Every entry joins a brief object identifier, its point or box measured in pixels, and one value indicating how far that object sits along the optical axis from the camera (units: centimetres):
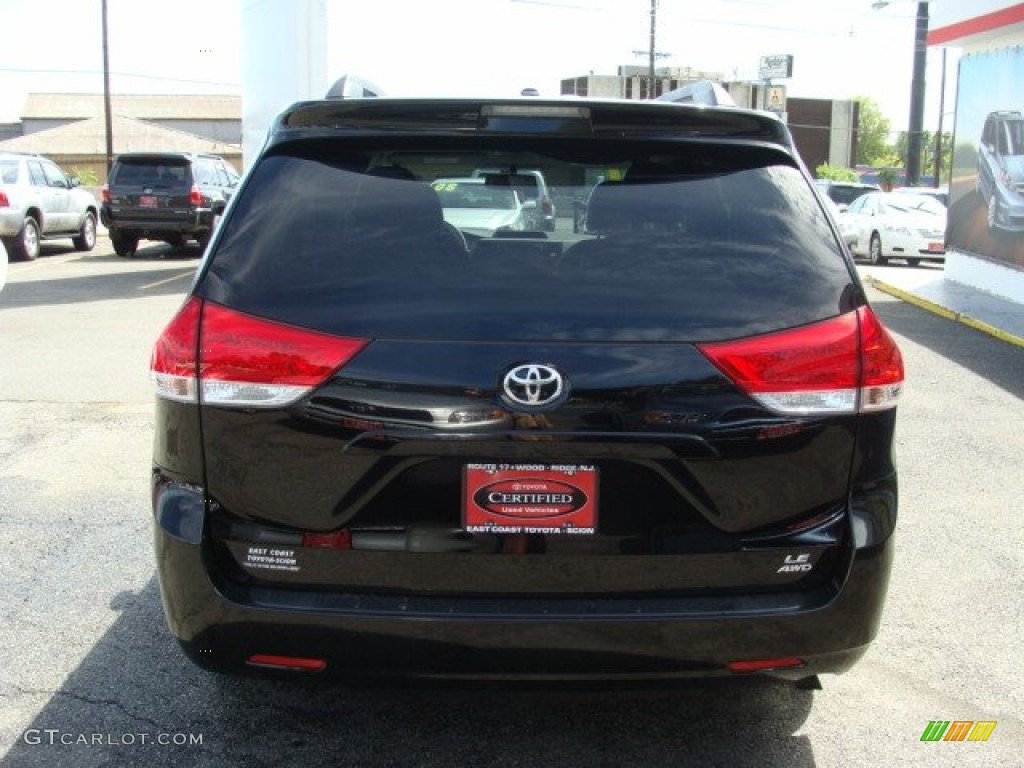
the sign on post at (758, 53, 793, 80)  7669
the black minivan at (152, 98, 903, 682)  259
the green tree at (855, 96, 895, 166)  12200
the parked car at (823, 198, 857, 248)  2302
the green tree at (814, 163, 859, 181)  6988
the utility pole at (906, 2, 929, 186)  4372
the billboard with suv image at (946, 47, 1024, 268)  1383
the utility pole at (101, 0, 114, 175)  3587
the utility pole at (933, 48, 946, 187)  5593
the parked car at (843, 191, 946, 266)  2122
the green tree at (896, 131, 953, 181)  11225
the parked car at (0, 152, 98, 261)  1895
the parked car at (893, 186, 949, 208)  2402
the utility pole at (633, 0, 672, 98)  4979
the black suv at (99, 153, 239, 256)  1998
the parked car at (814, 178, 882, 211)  2752
